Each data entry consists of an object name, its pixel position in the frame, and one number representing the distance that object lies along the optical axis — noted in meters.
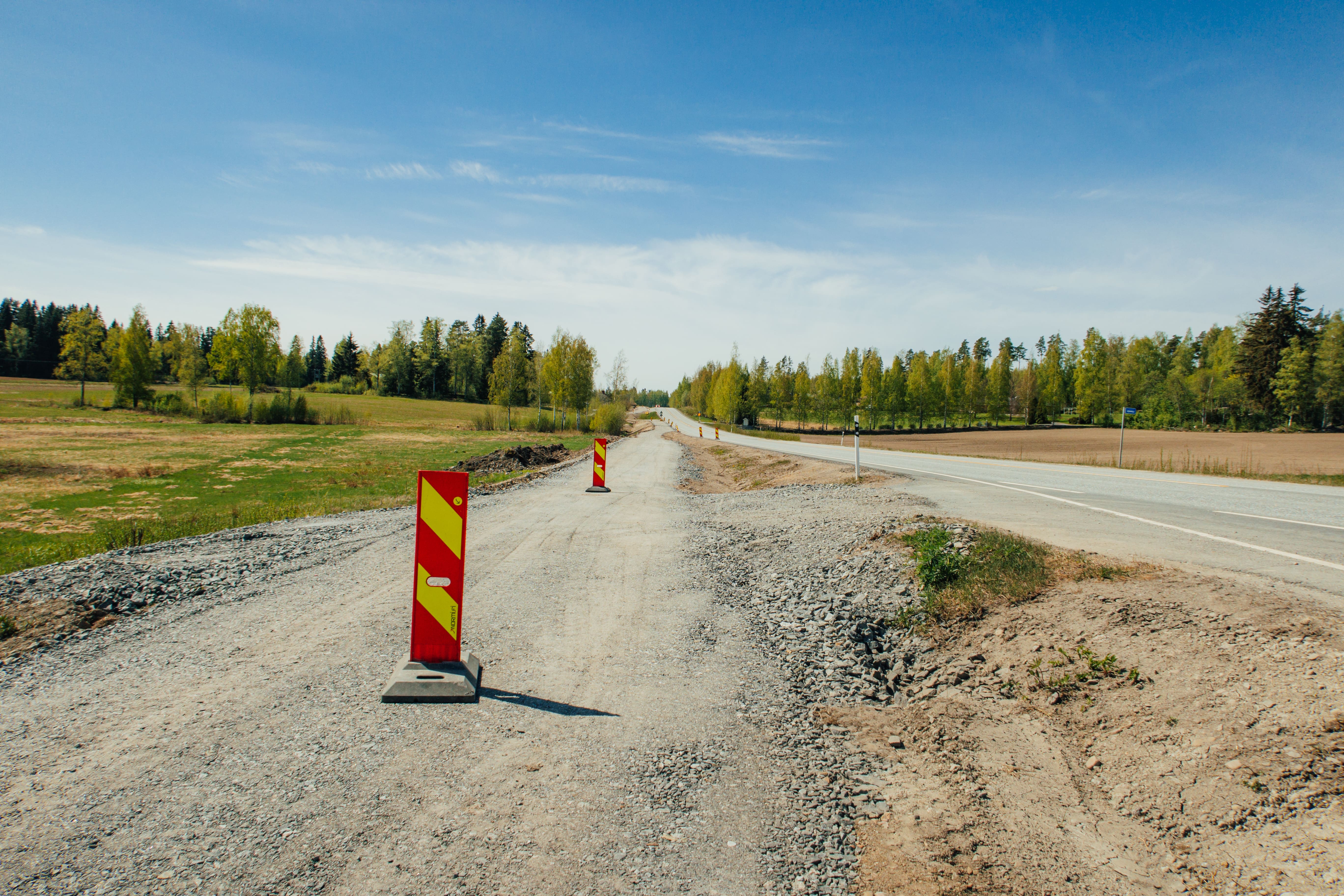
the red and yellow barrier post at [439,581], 4.61
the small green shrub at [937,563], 6.26
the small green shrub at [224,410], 60.22
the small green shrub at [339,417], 61.56
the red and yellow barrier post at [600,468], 16.48
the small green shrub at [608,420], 55.50
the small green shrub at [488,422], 56.75
